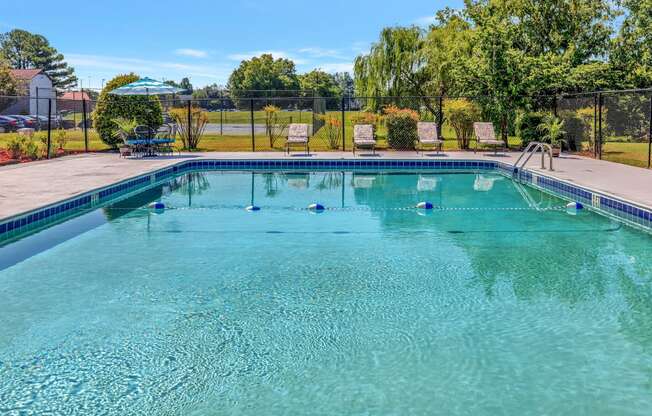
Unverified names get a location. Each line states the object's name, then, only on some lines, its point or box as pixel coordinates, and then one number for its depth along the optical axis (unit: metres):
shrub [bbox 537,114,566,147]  15.04
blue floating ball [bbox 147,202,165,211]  9.08
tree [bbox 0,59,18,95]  40.81
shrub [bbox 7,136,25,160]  14.06
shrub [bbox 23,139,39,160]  14.16
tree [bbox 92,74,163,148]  16.72
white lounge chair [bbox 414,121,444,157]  15.61
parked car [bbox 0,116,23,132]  33.50
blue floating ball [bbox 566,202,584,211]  8.86
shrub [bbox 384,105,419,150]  16.98
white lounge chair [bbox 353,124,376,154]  15.87
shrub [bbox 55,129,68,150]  16.29
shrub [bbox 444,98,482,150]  17.11
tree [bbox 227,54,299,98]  72.25
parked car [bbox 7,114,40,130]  35.19
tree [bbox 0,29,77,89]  76.25
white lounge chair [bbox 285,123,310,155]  16.07
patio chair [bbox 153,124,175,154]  16.06
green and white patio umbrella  15.28
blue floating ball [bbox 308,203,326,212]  8.92
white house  48.70
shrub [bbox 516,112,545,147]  16.64
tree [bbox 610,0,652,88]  17.30
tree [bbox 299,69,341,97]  69.39
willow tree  21.69
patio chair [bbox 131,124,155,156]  14.86
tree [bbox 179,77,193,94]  103.05
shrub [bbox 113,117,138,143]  15.41
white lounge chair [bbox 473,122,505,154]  15.70
